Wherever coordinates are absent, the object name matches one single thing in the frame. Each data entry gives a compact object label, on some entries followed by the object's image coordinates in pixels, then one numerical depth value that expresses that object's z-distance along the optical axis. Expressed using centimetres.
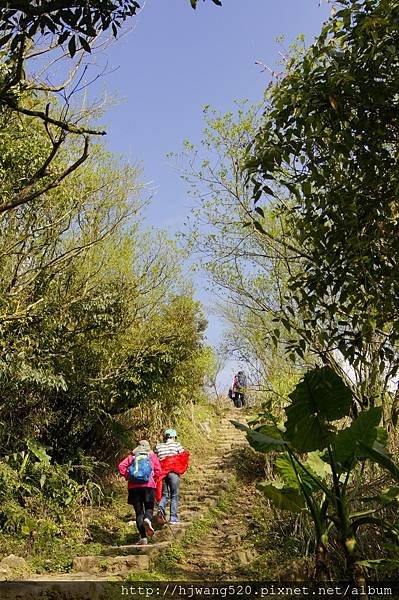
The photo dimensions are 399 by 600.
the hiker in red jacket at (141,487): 774
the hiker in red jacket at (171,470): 851
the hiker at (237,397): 2098
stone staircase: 662
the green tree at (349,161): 258
